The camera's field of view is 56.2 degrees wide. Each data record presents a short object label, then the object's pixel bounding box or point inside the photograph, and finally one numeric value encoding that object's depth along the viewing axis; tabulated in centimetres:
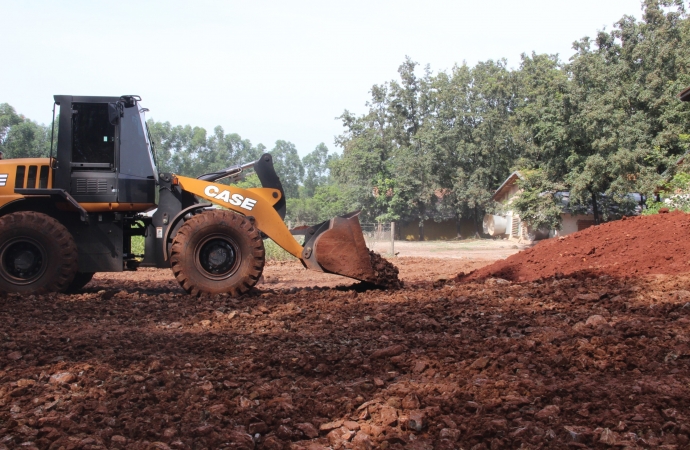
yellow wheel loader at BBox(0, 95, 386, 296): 916
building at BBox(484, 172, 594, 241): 3113
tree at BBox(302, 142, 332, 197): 14188
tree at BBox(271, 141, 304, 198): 13038
